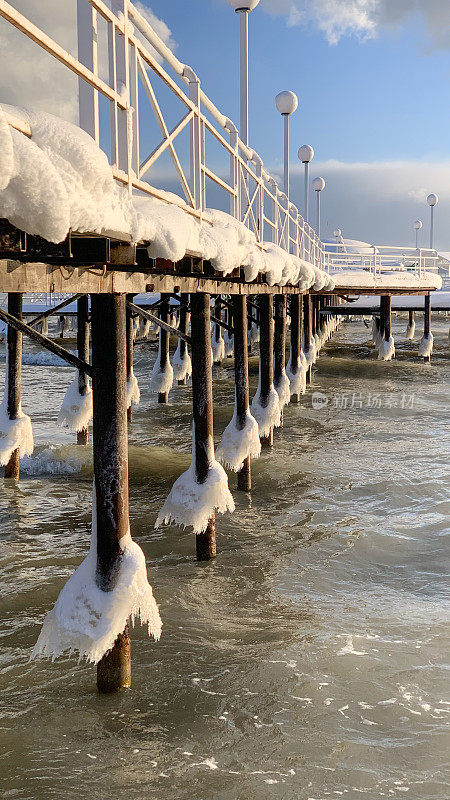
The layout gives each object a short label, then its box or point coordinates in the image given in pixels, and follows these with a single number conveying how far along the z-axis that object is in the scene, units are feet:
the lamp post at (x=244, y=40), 37.30
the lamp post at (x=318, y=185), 106.83
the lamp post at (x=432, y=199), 165.37
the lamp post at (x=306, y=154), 78.38
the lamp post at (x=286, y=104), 52.26
